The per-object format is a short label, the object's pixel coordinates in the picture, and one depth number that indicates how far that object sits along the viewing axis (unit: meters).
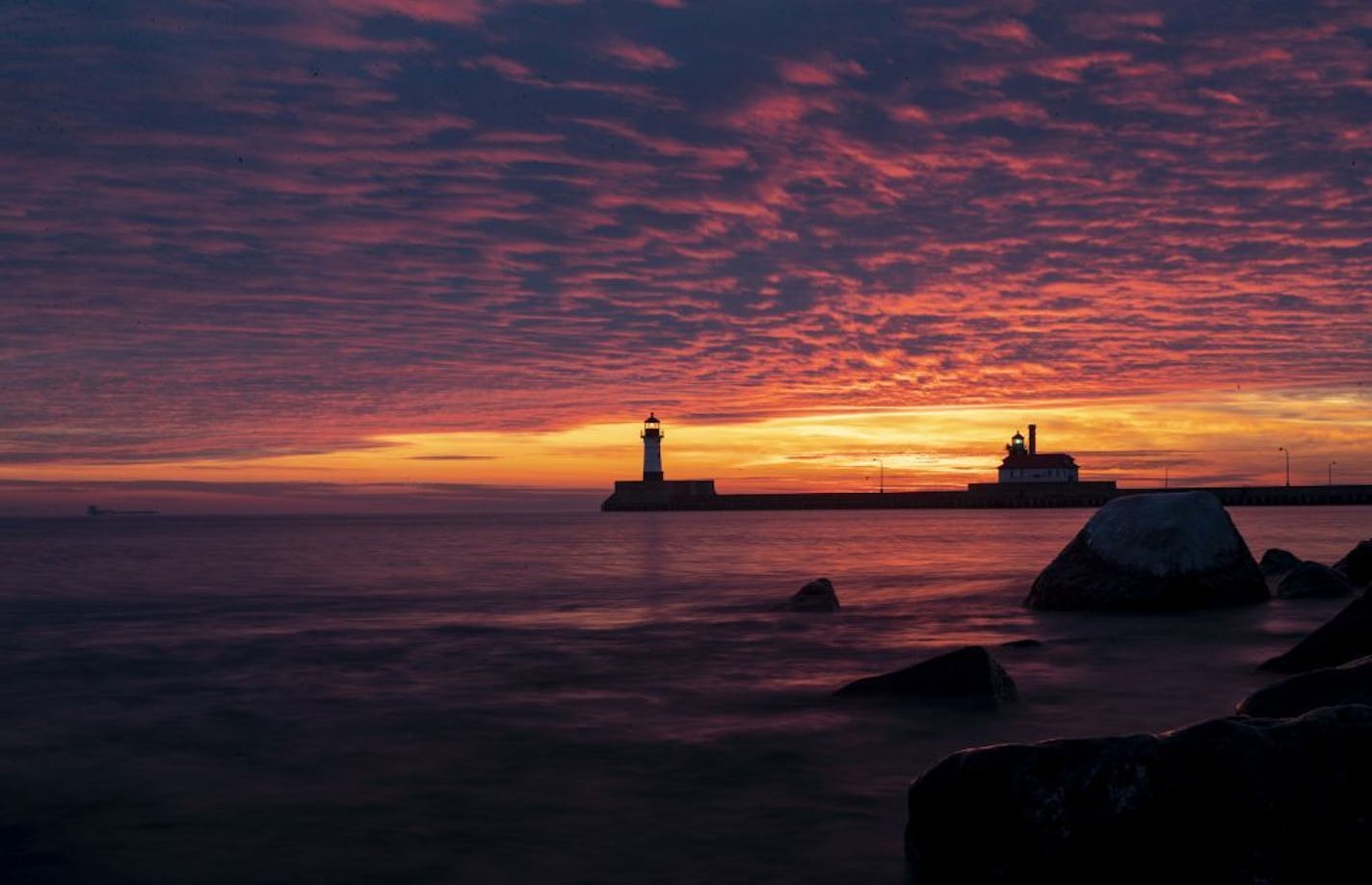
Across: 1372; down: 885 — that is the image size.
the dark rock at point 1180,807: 3.93
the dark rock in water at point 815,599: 17.22
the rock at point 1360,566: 17.75
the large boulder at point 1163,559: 14.05
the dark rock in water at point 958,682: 8.26
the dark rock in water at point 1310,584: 15.45
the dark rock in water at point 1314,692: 5.79
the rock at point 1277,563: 20.86
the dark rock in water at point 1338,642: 8.55
